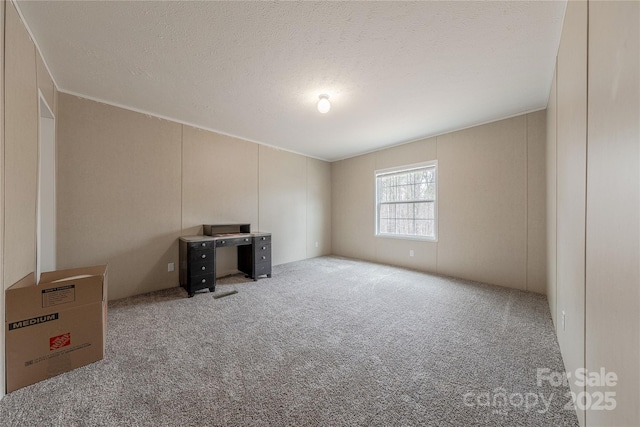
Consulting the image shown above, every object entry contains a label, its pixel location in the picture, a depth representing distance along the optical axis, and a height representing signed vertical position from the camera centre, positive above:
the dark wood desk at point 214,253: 3.13 -0.62
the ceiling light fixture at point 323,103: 2.71 +1.27
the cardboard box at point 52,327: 1.46 -0.78
